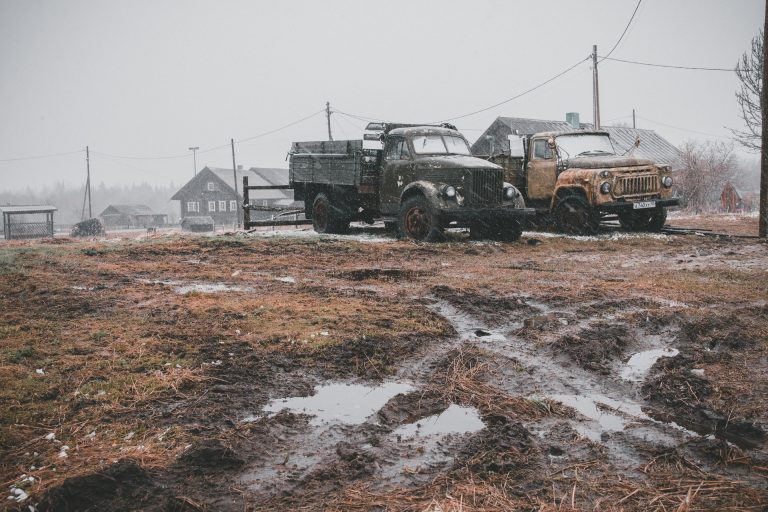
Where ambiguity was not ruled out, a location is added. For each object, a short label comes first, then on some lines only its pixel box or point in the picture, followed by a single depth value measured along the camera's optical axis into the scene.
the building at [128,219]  77.94
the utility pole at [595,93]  25.02
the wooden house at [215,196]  64.88
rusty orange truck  12.70
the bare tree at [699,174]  31.23
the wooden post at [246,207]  14.91
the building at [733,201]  44.50
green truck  11.41
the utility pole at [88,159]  55.06
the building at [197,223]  57.74
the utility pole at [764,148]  12.40
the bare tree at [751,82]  20.91
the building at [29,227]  49.28
